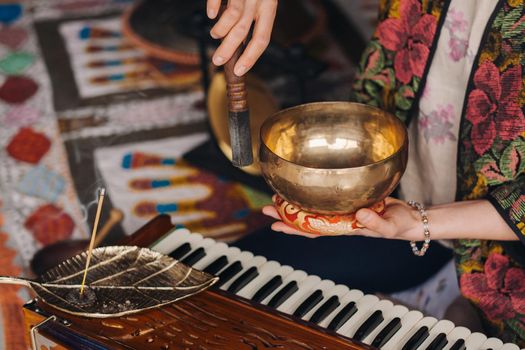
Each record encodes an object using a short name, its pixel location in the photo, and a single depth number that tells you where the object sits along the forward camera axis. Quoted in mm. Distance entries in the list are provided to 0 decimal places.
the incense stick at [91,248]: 1422
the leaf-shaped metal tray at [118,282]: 1415
